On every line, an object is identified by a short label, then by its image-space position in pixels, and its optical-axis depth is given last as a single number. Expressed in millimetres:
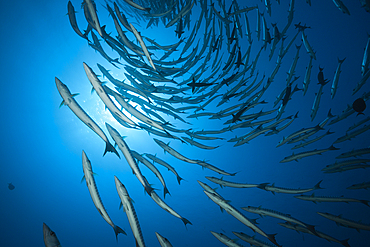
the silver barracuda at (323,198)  4183
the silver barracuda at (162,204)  3463
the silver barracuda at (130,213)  2832
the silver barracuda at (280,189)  3881
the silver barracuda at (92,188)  2822
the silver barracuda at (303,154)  4543
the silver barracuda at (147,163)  4094
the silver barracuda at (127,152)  3004
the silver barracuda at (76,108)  2717
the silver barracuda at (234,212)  3406
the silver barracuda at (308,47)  4820
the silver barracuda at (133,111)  3268
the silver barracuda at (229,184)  3891
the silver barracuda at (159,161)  4507
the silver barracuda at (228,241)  4047
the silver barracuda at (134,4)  3148
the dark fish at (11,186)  12016
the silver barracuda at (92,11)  3100
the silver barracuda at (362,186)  4913
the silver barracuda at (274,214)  3699
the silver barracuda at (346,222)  4168
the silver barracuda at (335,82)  4905
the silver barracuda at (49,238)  2661
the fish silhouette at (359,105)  4786
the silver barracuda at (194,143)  4918
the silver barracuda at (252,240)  4414
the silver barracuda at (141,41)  3084
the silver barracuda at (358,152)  4616
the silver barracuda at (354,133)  4723
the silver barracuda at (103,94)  2732
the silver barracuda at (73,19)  3604
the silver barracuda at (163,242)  3312
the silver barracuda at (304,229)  4098
